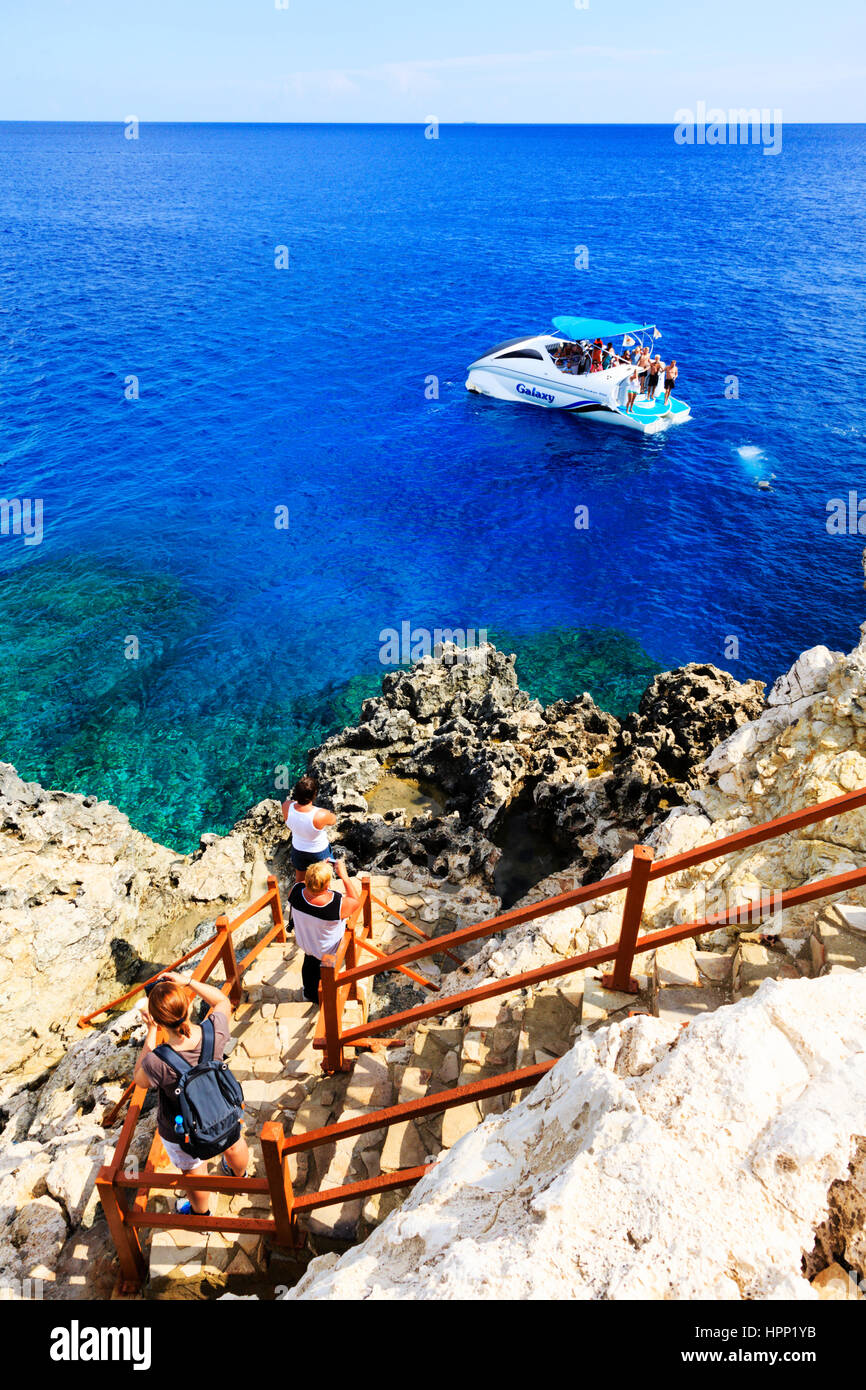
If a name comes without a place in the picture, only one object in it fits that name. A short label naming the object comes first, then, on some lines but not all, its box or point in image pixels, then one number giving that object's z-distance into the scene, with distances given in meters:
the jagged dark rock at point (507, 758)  13.90
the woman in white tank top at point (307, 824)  8.09
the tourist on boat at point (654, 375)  35.03
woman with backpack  5.32
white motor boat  35.31
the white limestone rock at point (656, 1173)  3.41
